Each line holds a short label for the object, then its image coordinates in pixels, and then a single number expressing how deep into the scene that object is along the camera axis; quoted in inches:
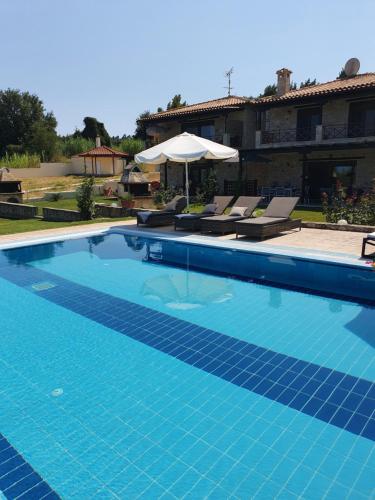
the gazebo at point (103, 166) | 1487.1
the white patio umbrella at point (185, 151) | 440.5
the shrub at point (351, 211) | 460.1
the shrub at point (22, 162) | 1466.5
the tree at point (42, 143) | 1825.4
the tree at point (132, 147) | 1596.9
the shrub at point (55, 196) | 944.3
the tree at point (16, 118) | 1979.6
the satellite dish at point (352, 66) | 888.3
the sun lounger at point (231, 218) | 441.3
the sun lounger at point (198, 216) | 475.2
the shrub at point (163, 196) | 748.0
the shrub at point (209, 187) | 796.0
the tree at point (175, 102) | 1650.0
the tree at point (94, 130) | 2152.8
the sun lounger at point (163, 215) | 515.7
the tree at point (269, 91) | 1889.3
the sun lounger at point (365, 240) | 309.0
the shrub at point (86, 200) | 587.4
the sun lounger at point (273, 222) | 406.3
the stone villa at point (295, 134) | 765.9
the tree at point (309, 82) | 2166.6
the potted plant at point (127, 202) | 665.7
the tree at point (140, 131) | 2177.5
